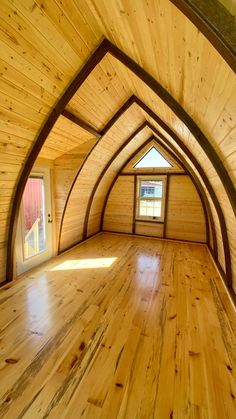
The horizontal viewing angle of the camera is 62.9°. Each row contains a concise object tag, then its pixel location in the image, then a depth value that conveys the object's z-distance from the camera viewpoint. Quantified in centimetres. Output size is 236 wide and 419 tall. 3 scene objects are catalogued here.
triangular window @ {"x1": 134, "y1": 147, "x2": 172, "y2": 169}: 556
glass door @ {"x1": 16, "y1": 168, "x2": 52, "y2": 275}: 358
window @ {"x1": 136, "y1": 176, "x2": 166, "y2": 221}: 573
